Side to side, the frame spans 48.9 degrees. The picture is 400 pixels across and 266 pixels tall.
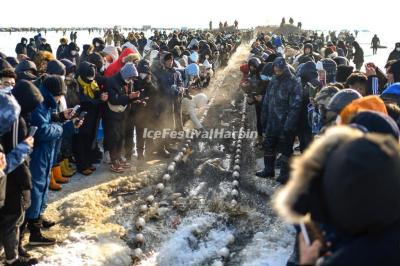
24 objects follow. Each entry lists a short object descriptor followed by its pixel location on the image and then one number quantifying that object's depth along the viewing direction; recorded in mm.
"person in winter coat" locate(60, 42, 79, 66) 11608
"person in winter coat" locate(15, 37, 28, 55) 13814
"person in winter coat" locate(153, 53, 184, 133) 8586
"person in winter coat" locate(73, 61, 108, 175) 6942
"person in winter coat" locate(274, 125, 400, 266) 1542
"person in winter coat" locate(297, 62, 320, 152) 6758
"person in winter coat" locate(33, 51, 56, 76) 6730
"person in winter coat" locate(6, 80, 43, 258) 3932
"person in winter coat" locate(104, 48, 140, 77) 8016
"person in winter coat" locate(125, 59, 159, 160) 7996
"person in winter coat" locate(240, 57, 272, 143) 8719
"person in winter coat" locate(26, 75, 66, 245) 4719
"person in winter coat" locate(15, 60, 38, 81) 5996
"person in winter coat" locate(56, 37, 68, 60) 12527
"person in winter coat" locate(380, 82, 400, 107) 4884
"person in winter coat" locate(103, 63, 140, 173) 7219
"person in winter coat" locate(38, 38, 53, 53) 14766
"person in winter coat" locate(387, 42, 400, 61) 13547
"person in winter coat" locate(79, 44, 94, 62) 10398
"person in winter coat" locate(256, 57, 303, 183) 6680
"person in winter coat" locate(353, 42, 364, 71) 20048
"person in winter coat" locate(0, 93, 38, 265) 3619
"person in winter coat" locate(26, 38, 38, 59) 13865
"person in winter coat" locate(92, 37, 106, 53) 10990
